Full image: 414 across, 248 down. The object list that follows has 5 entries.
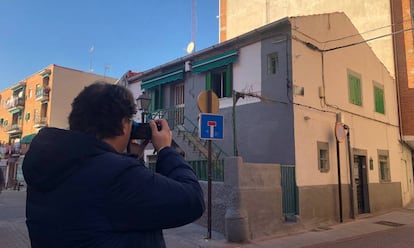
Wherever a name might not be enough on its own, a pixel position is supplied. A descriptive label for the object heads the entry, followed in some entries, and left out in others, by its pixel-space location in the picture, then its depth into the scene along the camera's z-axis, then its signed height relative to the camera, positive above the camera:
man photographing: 1.30 -0.06
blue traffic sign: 8.31 +1.20
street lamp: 8.97 +1.91
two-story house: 9.53 +2.04
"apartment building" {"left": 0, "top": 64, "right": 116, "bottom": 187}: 34.35 +7.62
